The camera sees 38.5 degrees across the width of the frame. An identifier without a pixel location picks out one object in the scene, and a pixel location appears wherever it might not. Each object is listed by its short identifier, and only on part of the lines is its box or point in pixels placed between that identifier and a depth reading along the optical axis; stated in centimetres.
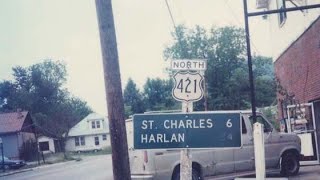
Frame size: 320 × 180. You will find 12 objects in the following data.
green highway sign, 496
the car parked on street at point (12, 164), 4322
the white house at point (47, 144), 7312
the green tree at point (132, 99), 8588
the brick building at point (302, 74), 1474
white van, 1109
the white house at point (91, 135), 7806
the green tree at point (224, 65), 5934
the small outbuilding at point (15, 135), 5518
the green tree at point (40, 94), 8731
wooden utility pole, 610
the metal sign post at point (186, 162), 511
